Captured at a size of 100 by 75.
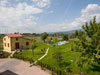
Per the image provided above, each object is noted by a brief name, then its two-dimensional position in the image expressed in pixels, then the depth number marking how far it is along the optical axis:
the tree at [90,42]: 11.20
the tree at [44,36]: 48.98
